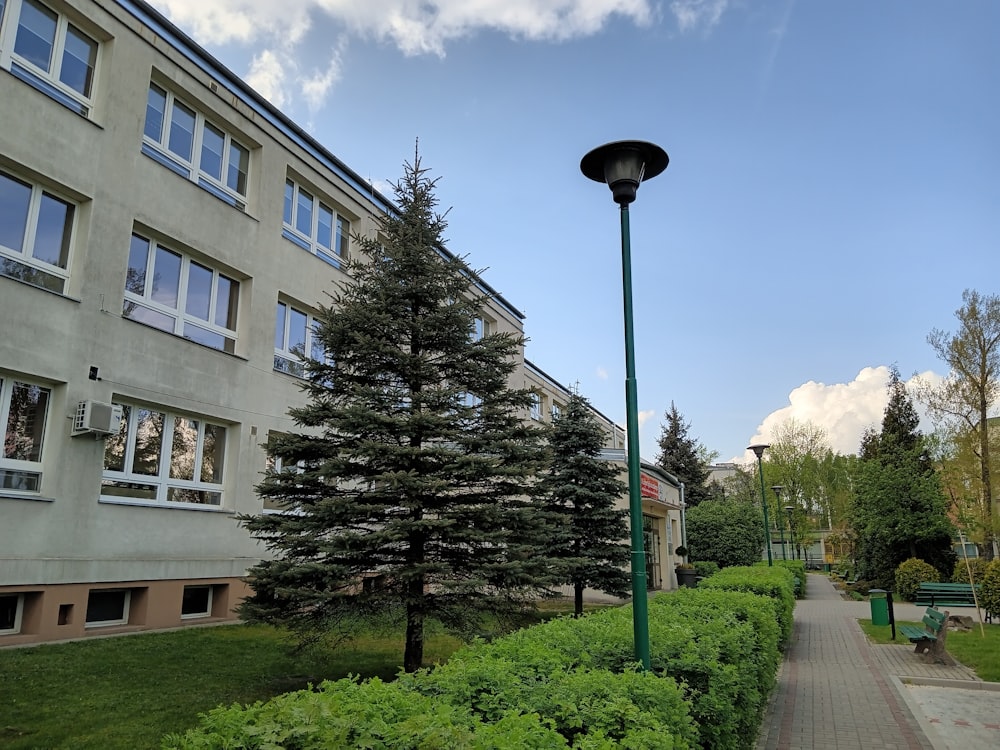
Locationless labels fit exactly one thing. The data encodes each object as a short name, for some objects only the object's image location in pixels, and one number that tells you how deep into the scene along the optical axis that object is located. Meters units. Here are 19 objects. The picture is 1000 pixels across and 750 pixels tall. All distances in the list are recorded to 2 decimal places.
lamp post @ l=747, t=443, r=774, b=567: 27.31
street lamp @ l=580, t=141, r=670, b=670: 6.01
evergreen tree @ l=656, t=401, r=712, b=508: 55.81
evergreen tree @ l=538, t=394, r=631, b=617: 17.31
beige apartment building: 10.95
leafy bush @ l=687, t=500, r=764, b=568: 36.62
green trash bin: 17.32
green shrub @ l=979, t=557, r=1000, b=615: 17.28
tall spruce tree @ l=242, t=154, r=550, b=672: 8.39
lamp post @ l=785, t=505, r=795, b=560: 54.42
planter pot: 31.43
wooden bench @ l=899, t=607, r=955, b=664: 12.38
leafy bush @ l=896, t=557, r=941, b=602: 26.97
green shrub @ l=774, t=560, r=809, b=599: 29.98
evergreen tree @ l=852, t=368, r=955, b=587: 28.81
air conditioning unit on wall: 11.27
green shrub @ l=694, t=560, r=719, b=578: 32.91
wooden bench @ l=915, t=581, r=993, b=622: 23.47
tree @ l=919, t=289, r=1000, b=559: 30.69
